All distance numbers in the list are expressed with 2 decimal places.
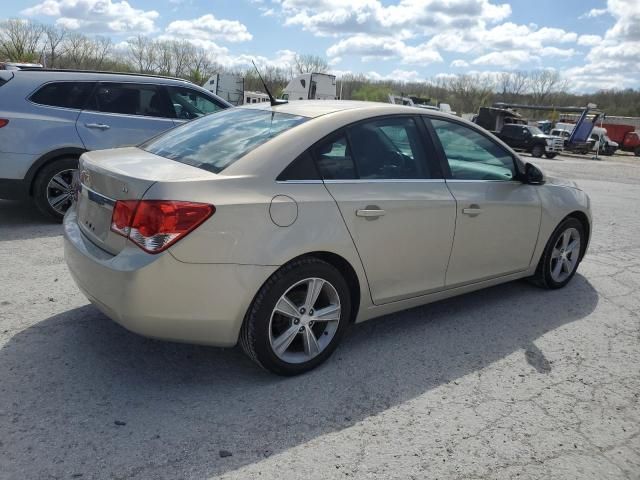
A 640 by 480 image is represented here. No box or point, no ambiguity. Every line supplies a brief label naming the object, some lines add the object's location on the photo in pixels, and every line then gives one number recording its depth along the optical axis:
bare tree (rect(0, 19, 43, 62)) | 54.09
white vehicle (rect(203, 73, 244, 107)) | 33.19
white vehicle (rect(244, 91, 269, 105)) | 35.25
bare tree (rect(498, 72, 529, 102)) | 89.38
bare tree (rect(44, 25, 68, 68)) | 57.97
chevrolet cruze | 2.78
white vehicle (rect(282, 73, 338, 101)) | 30.20
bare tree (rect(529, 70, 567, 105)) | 87.25
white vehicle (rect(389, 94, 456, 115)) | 35.91
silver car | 6.03
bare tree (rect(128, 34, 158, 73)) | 72.94
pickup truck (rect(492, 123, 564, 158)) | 30.50
